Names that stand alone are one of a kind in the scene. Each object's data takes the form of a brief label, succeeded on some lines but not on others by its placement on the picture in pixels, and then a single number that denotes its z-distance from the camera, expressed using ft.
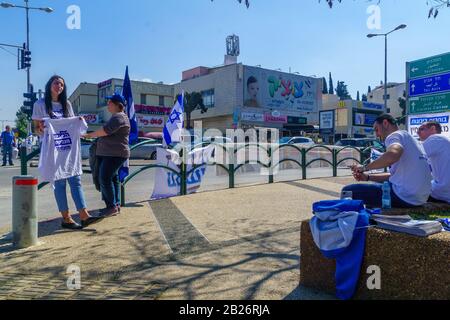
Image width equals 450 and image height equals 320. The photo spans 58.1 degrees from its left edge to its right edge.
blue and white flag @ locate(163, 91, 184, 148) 26.37
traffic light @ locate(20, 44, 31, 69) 69.15
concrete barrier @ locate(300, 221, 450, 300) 8.93
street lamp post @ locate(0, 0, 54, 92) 59.62
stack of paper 9.27
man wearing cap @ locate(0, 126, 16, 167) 61.62
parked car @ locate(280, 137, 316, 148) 97.22
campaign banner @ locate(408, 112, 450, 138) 33.12
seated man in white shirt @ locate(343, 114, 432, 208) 12.49
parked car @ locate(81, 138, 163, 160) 73.15
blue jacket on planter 9.94
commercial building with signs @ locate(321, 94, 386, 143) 172.55
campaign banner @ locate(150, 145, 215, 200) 25.68
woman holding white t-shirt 16.39
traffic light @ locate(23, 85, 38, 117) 59.62
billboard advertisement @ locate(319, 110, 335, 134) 135.78
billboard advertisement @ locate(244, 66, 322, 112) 137.69
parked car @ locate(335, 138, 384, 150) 88.80
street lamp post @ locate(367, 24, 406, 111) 94.02
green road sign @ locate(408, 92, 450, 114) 31.98
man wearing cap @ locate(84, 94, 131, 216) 18.01
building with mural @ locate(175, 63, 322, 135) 134.82
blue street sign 31.81
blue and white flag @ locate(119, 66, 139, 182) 22.67
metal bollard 14.92
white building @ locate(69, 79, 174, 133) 144.77
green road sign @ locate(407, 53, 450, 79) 31.35
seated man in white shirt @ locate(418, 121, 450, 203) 14.50
